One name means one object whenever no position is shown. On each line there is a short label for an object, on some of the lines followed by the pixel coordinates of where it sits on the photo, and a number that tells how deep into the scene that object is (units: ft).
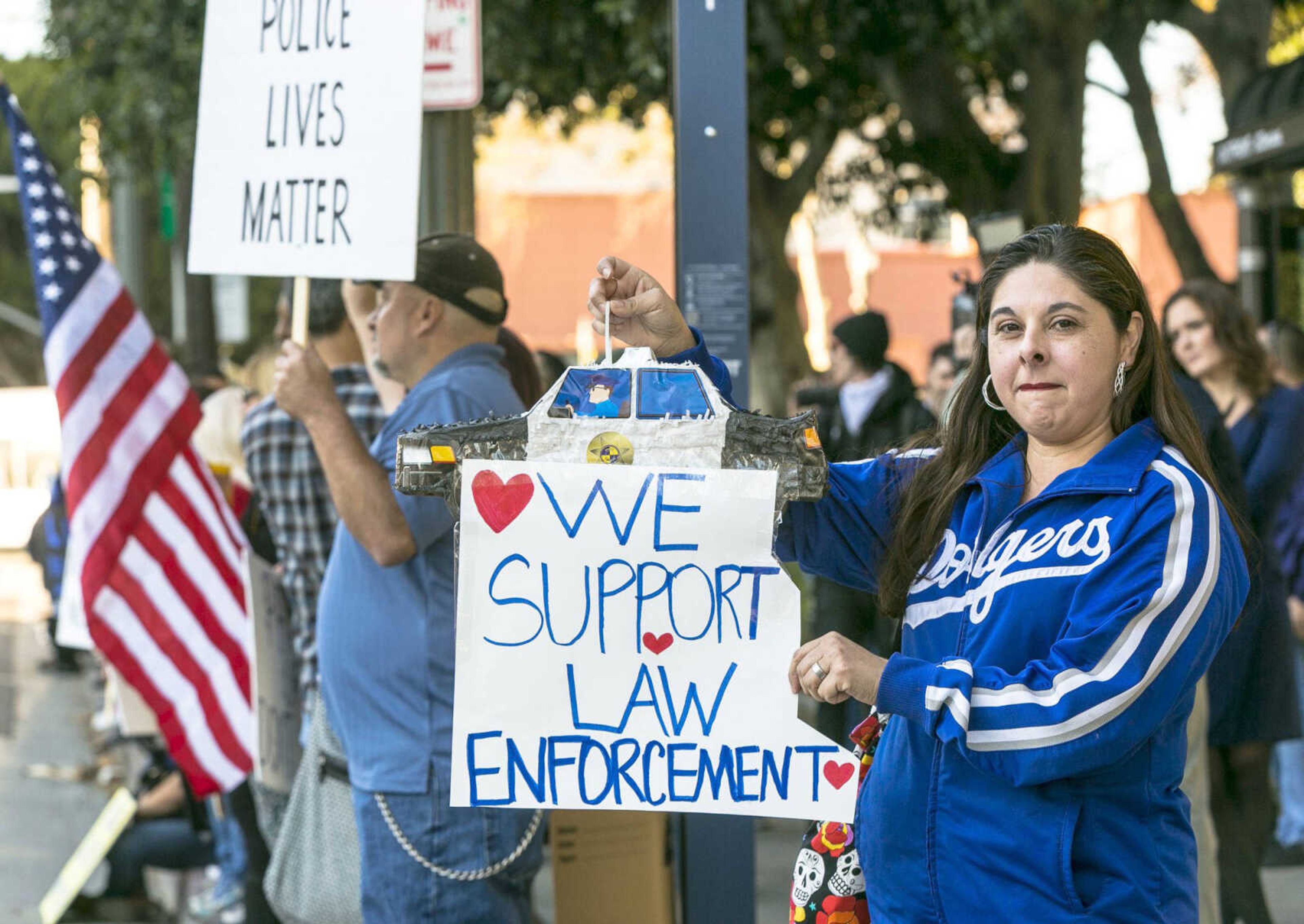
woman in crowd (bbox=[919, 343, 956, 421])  23.67
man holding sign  11.36
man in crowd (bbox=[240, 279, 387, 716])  14.61
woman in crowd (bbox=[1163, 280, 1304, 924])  16.87
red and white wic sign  16.25
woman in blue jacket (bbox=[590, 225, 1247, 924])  7.44
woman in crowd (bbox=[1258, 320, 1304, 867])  21.68
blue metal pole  11.20
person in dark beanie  24.17
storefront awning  29.53
